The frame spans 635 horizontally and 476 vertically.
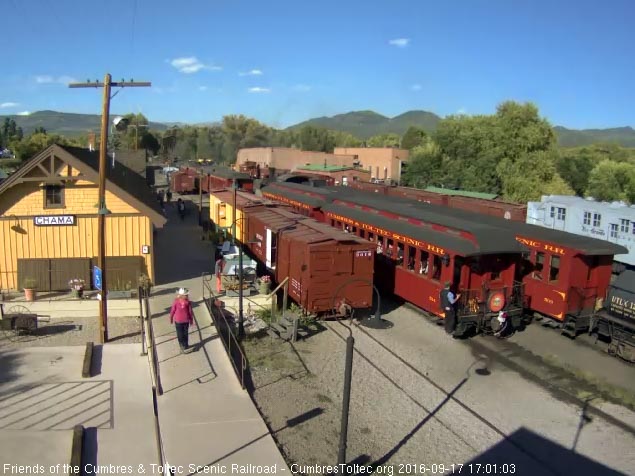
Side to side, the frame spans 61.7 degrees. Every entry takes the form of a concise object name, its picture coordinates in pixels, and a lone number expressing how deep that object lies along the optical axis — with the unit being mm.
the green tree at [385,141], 140875
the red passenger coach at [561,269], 16172
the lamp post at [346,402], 7445
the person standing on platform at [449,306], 15266
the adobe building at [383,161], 76000
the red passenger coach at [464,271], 15609
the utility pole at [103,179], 14266
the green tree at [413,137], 118188
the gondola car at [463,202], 28922
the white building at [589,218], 25469
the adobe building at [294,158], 80750
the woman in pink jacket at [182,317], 13562
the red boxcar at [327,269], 16578
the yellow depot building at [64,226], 18688
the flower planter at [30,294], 17859
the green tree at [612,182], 53934
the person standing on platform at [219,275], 19386
